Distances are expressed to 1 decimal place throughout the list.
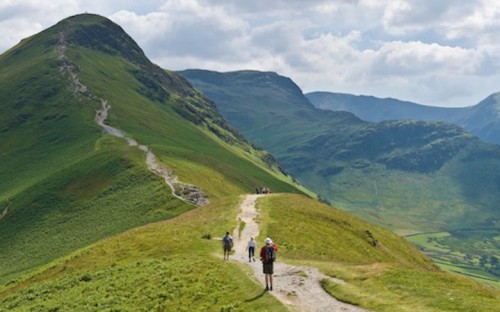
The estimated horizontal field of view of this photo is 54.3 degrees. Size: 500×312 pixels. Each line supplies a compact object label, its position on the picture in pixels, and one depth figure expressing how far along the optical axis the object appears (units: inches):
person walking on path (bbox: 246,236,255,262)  1945.1
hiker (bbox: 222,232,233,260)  2006.6
